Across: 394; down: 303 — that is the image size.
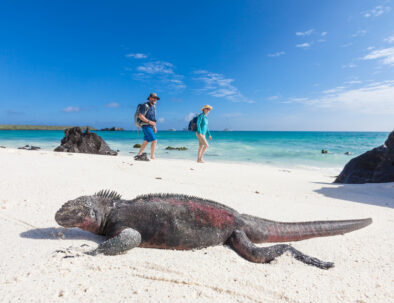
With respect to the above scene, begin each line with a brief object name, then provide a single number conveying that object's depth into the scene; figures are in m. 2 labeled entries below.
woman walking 10.76
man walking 9.23
